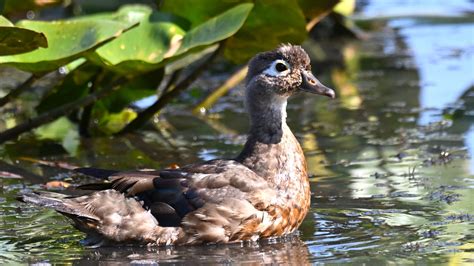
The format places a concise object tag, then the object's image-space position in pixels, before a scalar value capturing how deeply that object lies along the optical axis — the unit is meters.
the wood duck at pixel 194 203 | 14.06
